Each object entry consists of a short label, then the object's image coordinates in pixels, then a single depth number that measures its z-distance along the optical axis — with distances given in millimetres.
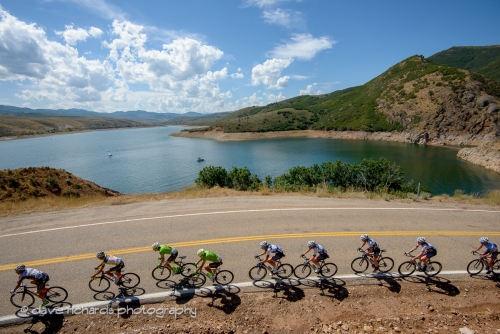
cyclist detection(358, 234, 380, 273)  8438
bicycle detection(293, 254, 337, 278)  8570
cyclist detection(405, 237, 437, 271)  8312
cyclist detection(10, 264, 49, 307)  7125
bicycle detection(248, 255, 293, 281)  8477
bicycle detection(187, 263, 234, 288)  8258
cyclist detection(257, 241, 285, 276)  8242
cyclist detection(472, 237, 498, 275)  8430
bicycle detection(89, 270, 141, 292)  8047
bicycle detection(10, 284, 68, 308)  7420
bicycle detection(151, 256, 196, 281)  8422
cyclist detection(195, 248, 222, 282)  7816
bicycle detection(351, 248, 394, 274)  8788
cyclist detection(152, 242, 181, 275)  8156
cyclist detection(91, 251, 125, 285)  7848
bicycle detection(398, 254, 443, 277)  8562
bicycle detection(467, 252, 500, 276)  8734
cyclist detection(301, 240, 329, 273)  8297
